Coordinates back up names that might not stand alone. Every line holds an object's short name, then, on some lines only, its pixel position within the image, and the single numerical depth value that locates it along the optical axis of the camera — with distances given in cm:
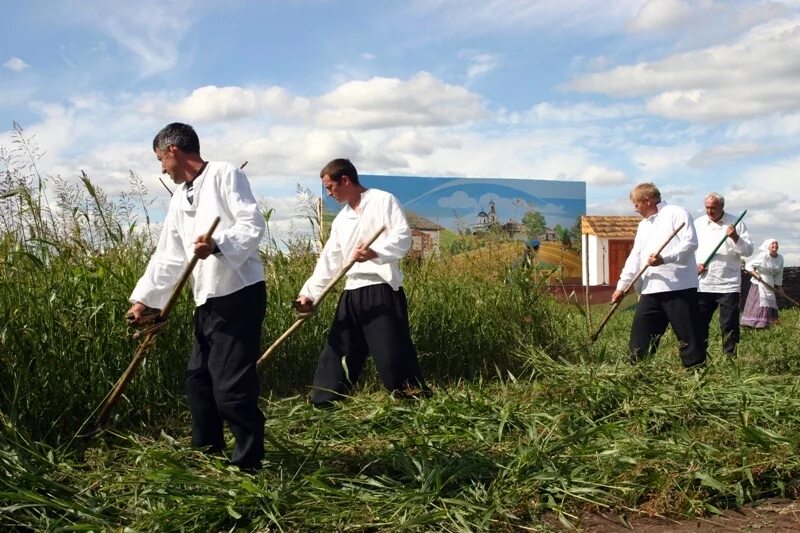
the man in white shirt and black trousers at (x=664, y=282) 635
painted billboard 1438
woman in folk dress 989
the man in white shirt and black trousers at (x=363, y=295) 519
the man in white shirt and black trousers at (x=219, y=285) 371
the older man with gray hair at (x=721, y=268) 771
